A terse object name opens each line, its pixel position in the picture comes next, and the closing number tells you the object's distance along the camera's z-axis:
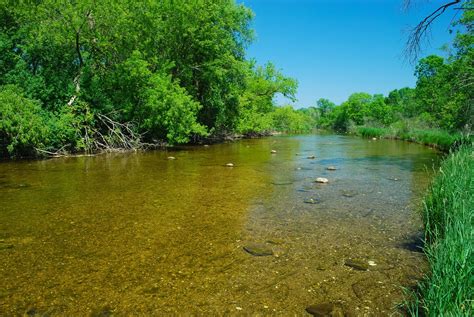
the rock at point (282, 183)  11.76
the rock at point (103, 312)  3.70
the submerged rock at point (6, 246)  5.57
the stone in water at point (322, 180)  11.90
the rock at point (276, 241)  5.96
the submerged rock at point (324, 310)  3.80
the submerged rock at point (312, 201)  8.99
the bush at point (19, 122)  15.13
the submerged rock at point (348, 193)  9.88
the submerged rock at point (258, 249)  5.50
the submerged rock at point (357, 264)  4.94
